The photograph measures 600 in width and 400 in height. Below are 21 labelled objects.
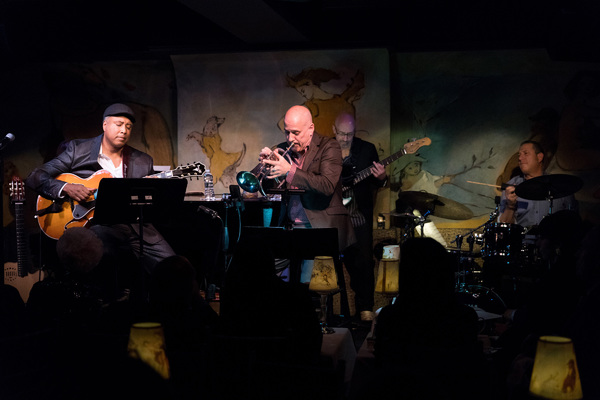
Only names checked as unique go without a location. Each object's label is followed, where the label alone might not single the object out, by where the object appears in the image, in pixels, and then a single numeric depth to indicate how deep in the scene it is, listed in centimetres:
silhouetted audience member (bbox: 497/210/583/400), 316
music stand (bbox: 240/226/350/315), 499
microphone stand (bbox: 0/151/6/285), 516
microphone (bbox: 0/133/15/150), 524
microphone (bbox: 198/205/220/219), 583
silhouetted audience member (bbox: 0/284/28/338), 291
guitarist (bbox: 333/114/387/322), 644
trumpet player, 558
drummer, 704
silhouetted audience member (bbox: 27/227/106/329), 419
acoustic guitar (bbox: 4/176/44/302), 637
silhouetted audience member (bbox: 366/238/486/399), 251
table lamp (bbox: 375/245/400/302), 352
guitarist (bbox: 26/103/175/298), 586
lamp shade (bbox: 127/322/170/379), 249
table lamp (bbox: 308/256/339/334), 375
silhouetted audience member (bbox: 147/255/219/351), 299
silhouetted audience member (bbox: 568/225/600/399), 248
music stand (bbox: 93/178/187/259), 478
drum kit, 630
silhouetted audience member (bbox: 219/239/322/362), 289
